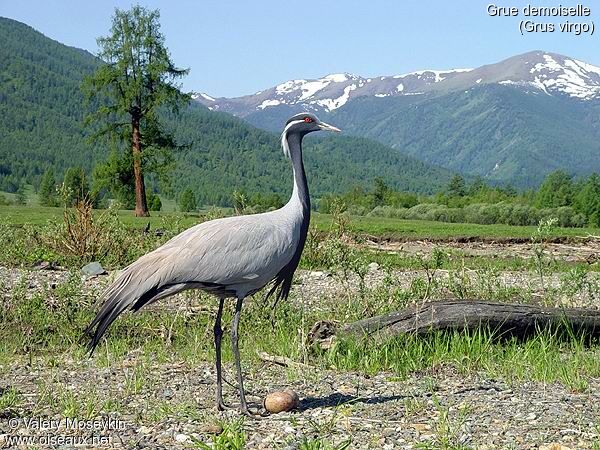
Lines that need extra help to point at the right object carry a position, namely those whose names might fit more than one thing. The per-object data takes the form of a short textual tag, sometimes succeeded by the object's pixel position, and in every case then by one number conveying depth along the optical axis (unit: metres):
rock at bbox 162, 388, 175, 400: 7.11
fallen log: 8.66
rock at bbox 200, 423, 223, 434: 6.03
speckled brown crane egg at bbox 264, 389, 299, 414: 6.62
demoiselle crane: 6.48
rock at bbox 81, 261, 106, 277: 15.80
